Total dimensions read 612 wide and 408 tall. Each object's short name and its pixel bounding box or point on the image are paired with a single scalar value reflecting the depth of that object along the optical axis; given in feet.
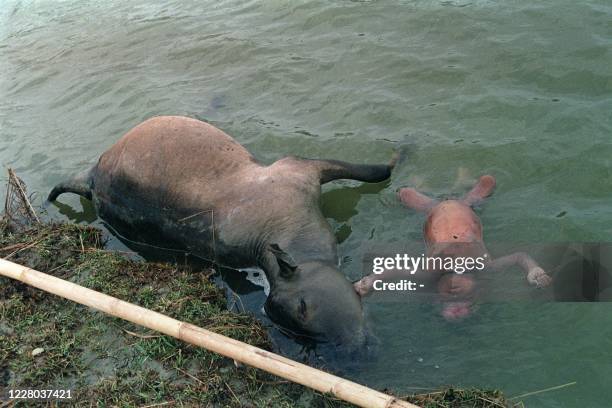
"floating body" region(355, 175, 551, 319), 16.52
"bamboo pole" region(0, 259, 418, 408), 12.72
